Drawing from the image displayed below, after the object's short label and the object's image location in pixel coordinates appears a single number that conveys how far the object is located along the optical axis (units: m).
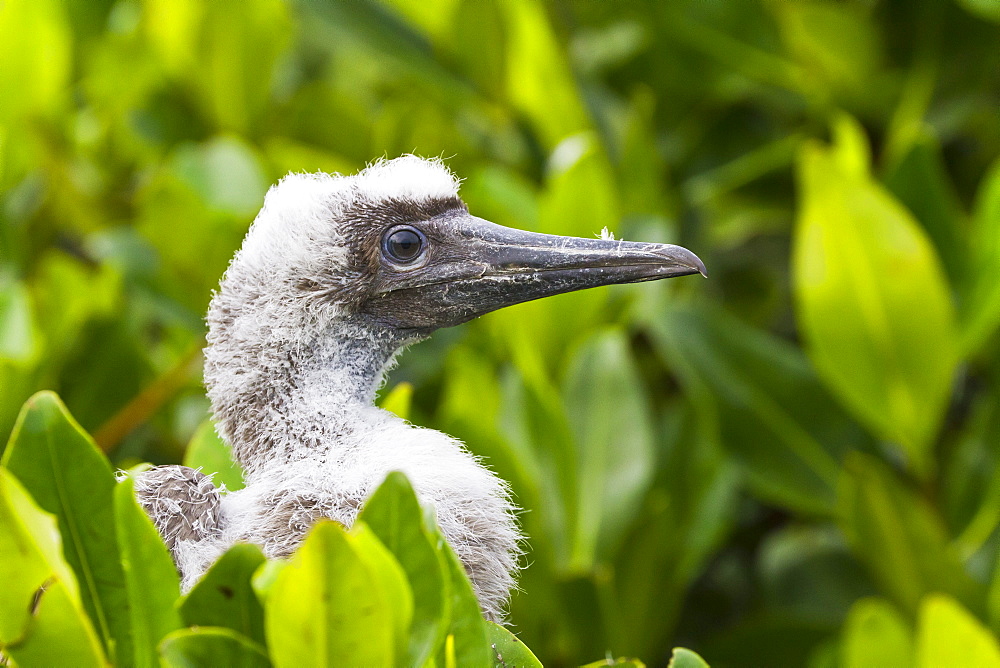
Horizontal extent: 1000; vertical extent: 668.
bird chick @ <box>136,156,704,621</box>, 2.11
